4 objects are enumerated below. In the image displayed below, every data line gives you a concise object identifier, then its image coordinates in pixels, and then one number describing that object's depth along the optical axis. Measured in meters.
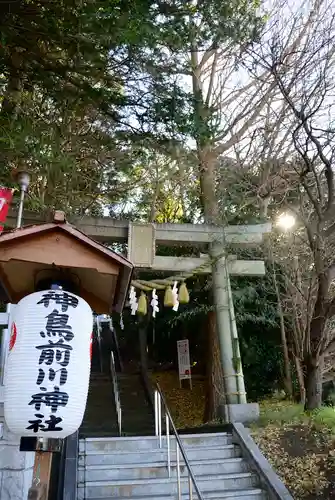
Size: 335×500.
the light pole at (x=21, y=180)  6.81
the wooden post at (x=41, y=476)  3.16
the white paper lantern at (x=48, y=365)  3.27
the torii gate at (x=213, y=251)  9.08
